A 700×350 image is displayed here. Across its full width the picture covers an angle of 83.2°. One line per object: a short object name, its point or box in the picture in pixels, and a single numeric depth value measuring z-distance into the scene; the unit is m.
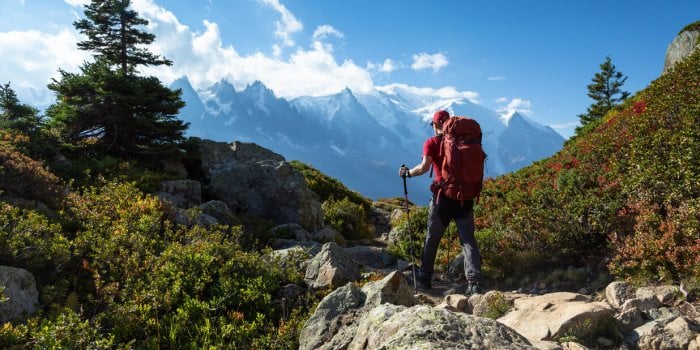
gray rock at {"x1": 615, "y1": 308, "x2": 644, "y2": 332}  5.11
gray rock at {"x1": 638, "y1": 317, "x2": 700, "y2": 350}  4.68
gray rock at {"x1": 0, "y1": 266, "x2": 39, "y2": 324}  5.36
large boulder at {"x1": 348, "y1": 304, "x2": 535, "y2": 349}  3.63
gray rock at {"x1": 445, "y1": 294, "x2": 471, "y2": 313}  6.48
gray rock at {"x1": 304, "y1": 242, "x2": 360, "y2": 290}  7.14
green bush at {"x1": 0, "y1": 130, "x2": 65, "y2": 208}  9.45
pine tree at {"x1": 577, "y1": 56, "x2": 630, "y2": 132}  50.69
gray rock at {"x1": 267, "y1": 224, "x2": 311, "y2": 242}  11.49
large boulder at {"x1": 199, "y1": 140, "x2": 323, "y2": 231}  13.38
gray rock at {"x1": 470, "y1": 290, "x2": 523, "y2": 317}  6.21
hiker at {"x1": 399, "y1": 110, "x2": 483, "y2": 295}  7.54
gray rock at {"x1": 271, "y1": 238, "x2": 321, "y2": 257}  9.81
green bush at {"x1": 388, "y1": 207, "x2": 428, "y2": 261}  11.09
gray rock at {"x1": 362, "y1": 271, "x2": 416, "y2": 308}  5.48
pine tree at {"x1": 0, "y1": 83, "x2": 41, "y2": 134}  13.89
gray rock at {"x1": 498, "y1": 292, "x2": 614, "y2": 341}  4.82
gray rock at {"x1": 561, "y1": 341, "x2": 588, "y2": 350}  4.43
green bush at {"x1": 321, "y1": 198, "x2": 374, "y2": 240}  16.27
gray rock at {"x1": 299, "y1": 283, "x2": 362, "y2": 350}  5.14
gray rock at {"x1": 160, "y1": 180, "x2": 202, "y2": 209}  12.13
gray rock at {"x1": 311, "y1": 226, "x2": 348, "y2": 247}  12.49
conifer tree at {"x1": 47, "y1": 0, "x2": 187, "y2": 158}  13.99
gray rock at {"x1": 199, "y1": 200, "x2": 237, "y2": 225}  11.29
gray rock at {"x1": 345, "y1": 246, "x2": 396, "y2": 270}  10.99
